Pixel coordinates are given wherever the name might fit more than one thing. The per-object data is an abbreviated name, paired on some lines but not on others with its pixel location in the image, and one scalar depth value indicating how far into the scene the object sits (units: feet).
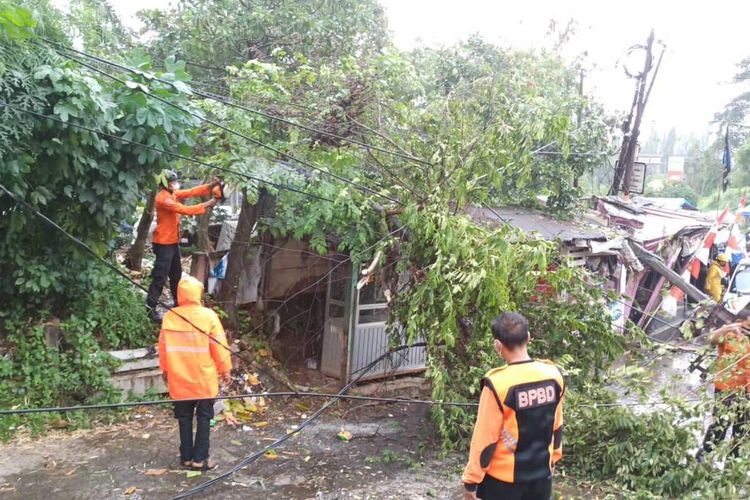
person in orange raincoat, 15.62
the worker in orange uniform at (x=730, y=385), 15.67
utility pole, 45.60
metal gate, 25.99
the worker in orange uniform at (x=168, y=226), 21.67
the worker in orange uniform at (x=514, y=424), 9.50
